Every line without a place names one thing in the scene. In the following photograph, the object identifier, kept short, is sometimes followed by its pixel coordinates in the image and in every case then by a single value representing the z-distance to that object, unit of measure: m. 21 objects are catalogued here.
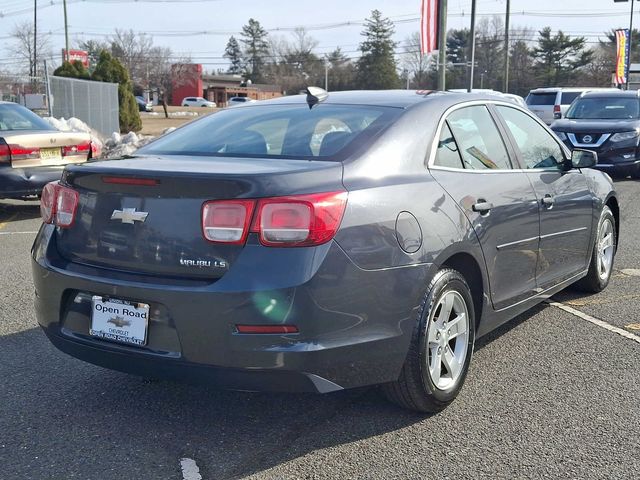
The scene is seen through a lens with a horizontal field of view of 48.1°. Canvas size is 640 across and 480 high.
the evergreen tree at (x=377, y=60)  84.38
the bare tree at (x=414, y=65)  86.00
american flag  16.67
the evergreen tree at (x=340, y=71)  88.43
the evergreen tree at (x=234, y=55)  119.19
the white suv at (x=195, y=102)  75.07
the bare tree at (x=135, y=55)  63.31
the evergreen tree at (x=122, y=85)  26.81
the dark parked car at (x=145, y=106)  61.34
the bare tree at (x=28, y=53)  46.75
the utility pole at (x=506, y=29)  41.16
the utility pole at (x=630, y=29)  37.00
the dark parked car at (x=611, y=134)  13.41
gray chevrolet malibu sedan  2.86
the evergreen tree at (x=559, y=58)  73.19
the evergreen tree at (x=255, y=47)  110.69
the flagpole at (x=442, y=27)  16.73
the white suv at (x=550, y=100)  24.00
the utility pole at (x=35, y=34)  46.09
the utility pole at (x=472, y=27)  28.43
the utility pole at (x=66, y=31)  41.87
